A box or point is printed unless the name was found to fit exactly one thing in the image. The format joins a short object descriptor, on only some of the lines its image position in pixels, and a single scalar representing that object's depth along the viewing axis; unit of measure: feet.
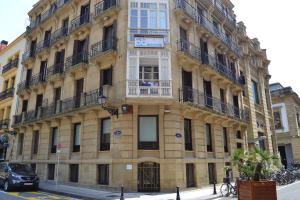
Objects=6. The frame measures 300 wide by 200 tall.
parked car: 48.34
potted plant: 22.24
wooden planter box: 22.13
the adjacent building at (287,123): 121.11
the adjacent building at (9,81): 91.09
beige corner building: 49.39
